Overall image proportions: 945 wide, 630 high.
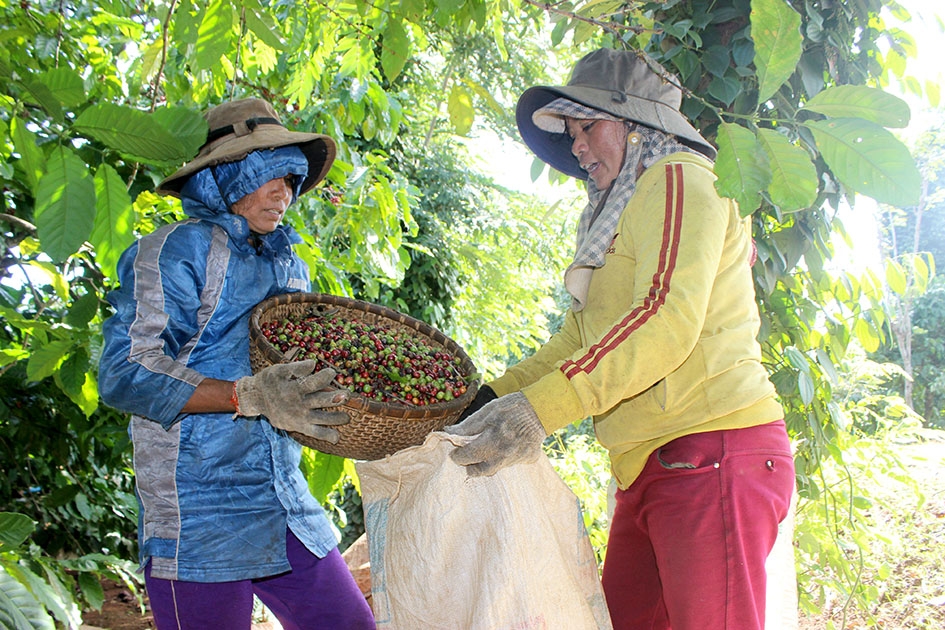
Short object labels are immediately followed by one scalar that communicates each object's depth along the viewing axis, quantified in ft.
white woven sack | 4.88
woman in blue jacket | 4.98
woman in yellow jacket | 4.64
